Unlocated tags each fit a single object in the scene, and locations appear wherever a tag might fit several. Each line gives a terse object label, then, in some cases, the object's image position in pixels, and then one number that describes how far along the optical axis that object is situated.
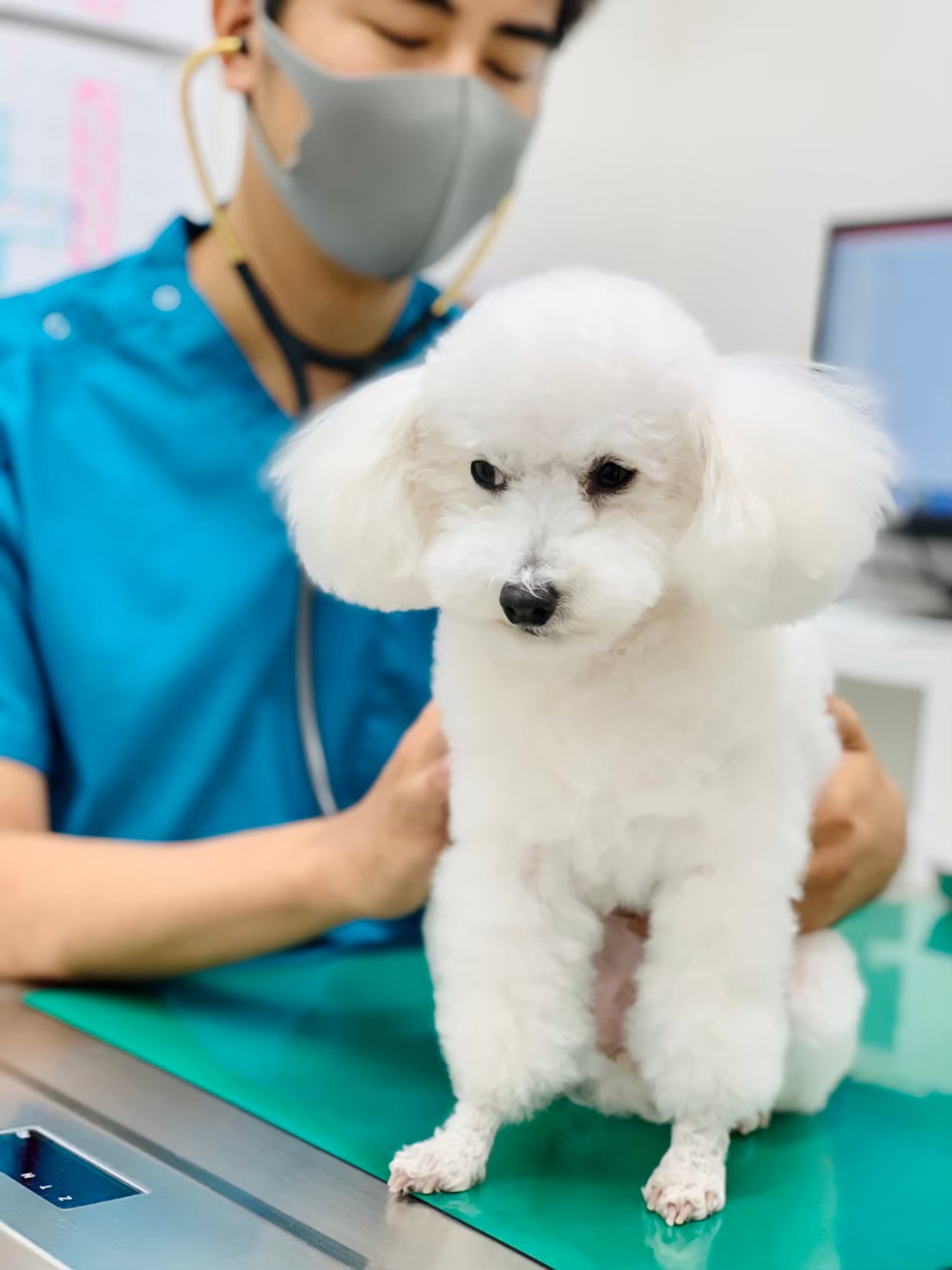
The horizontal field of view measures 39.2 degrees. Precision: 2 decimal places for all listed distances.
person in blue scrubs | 0.99
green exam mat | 0.63
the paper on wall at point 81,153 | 1.67
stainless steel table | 0.60
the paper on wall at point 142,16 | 1.66
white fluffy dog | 0.61
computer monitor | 1.74
